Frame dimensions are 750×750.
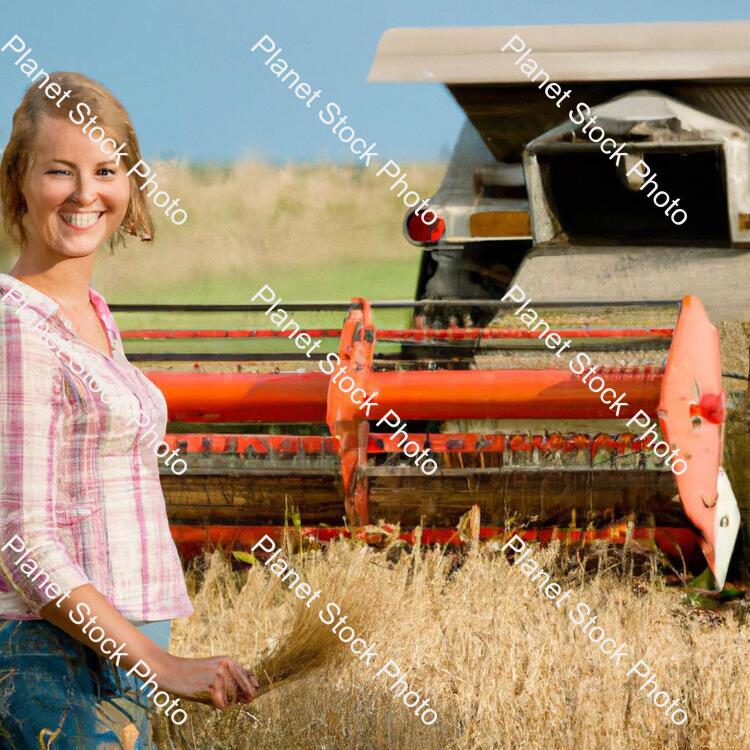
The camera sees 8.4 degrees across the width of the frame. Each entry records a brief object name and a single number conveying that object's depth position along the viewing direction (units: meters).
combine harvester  9.86
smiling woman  5.93
